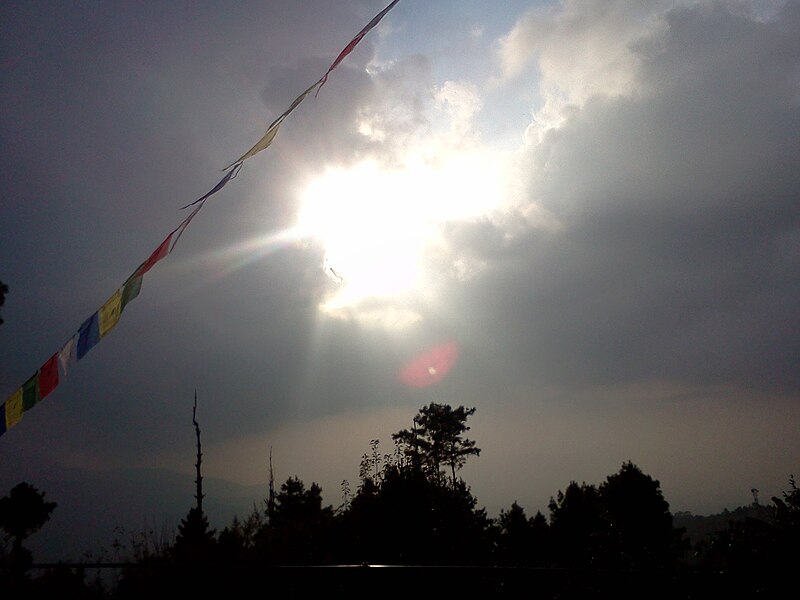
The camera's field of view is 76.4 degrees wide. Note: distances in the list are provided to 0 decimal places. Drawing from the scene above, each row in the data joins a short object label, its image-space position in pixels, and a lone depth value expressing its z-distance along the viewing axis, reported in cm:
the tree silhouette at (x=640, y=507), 3297
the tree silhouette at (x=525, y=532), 3534
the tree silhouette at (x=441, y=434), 3494
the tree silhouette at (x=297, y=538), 856
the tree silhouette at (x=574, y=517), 3819
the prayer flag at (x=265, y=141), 609
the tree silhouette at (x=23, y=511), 2006
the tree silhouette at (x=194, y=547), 720
